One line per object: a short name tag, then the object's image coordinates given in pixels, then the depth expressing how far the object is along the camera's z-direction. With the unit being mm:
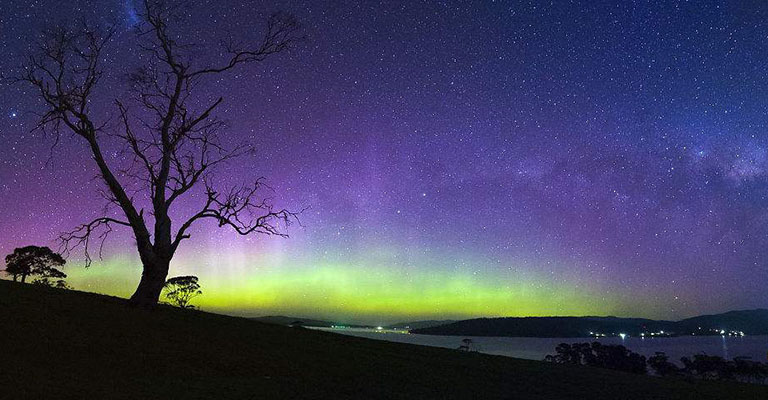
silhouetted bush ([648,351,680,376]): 80438
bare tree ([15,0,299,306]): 21875
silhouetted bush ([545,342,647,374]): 86562
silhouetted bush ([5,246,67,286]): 64812
